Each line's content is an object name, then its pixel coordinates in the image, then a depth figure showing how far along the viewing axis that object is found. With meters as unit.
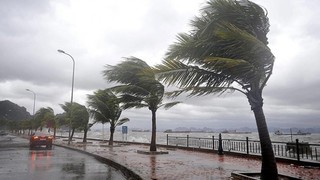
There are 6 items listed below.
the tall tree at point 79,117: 27.06
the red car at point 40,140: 21.37
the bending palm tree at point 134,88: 14.81
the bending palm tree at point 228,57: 6.41
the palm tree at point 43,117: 41.06
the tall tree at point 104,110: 22.46
